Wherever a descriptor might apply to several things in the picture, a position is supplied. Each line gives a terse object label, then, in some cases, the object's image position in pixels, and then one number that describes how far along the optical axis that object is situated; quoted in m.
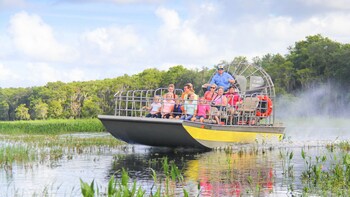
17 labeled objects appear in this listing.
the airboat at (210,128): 21.09
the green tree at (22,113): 107.08
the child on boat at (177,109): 22.18
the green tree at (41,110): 99.50
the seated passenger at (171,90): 22.08
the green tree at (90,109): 90.56
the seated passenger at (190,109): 21.59
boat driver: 24.28
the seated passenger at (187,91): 22.39
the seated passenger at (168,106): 22.02
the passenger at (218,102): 22.00
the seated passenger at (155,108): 22.19
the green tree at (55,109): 97.56
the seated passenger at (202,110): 21.88
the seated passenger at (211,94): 22.40
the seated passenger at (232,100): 22.70
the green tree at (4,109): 115.56
